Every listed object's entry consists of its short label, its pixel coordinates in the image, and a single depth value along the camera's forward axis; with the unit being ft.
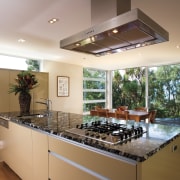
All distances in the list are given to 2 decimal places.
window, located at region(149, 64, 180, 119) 20.53
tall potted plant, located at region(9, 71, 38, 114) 11.38
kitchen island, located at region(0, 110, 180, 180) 4.09
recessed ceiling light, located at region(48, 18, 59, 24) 8.58
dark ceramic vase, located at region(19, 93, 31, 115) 11.39
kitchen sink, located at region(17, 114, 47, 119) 9.70
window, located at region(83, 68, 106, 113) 24.43
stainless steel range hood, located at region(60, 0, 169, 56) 4.62
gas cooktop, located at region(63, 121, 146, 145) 4.87
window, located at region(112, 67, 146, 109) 24.00
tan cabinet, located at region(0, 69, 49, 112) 11.90
